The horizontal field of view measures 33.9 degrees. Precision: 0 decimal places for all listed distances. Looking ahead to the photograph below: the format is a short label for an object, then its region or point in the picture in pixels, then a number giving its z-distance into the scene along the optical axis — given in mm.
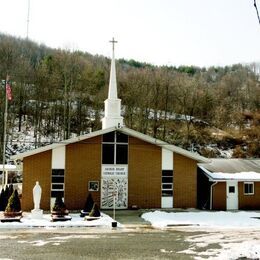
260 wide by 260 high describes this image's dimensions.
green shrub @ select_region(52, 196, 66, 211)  23141
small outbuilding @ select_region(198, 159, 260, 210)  29328
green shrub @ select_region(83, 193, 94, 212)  24734
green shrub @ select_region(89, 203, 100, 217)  23000
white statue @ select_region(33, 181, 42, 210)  23308
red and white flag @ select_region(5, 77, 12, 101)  30547
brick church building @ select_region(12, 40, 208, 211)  26969
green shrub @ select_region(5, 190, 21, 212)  22281
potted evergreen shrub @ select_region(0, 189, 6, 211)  25116
